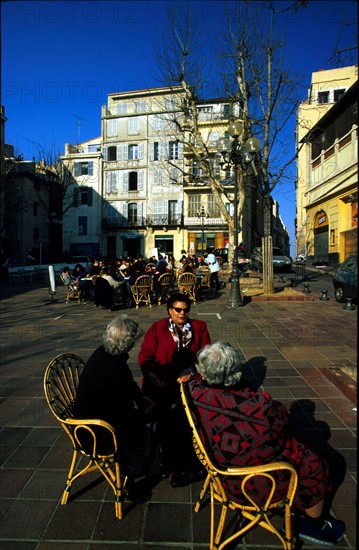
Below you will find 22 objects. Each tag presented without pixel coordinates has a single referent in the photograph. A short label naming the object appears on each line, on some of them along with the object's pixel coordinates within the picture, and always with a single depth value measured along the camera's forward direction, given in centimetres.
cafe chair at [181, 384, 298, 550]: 183
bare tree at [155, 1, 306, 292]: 1243
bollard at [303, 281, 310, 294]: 1293
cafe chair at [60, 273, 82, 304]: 1198
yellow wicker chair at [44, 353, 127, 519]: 225
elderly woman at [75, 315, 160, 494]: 232
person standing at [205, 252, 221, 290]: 1401
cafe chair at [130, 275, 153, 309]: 1048
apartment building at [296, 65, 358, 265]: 2239
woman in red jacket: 279
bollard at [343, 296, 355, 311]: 959
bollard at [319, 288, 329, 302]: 1151
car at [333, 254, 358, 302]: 1012
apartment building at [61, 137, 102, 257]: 4203
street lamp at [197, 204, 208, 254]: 3650
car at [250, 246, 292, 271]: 2481
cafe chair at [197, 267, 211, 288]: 1401
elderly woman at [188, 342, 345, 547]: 191
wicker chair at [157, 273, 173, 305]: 1103
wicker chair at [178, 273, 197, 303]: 1101
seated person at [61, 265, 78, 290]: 1212
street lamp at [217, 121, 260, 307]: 993
